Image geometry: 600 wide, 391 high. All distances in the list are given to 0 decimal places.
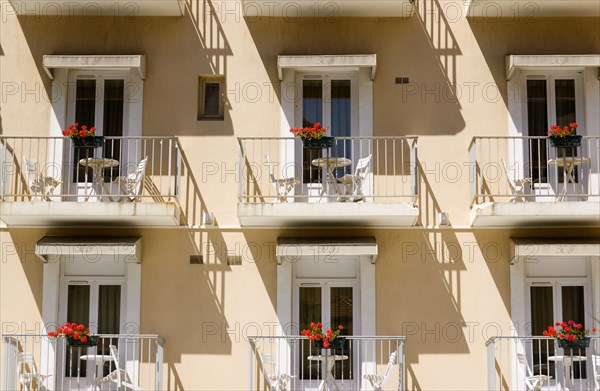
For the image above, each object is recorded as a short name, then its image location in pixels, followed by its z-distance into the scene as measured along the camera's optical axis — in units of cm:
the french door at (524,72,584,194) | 1558
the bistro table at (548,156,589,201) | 1453
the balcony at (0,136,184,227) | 1455
